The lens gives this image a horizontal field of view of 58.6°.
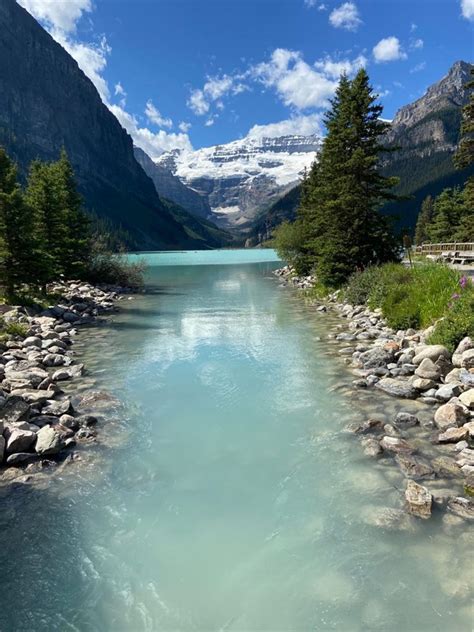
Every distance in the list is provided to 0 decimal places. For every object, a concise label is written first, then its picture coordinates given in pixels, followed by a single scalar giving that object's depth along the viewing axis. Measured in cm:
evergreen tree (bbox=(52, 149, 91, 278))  3359
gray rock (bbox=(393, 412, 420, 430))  909
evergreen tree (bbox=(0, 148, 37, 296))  2294
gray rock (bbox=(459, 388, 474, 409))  912
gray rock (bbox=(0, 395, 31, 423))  890
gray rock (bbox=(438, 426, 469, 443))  812
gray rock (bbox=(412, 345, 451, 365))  1187
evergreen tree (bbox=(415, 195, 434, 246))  10925
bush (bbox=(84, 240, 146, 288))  4094
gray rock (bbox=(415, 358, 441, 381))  1113
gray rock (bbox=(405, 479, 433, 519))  610
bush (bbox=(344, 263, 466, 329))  1667
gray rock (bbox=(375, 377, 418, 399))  1073
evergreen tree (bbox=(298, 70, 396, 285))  2806
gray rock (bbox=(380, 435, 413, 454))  793
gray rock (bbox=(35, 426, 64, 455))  804
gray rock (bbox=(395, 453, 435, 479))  712
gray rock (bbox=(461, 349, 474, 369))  1088
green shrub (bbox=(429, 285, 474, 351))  1248
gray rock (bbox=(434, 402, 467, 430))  867
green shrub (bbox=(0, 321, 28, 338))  1703
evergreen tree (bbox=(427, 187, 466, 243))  6694
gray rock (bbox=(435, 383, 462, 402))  991
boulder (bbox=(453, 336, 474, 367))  1130
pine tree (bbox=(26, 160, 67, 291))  3144
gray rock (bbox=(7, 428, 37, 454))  792
